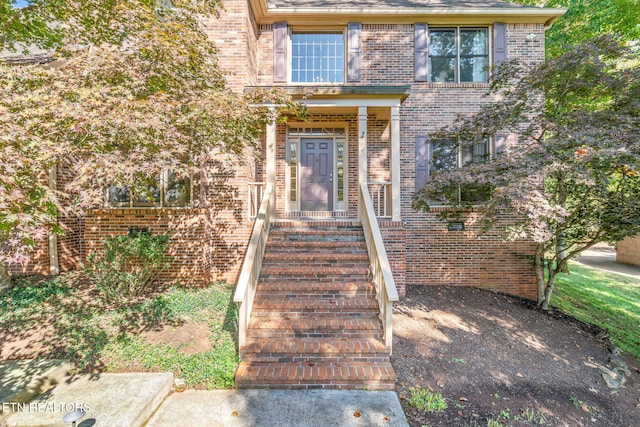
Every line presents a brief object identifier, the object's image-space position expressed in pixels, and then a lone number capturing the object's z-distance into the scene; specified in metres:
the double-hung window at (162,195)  6.15
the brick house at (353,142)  6.04
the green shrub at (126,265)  5.08
